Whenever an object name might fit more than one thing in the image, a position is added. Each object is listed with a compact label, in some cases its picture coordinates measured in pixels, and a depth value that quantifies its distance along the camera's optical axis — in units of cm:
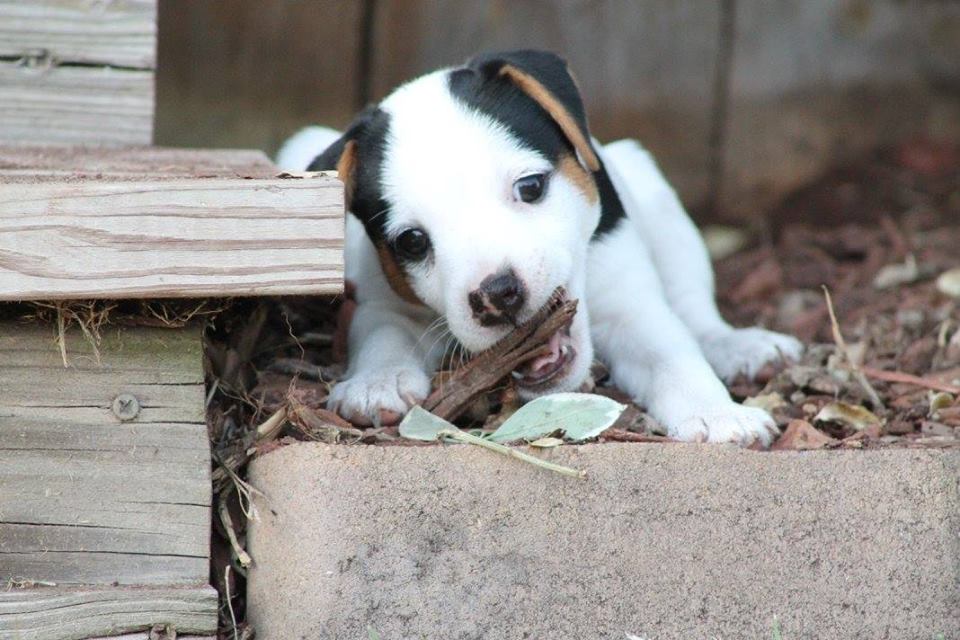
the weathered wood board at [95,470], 612
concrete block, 613
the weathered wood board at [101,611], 595
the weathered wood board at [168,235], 556
